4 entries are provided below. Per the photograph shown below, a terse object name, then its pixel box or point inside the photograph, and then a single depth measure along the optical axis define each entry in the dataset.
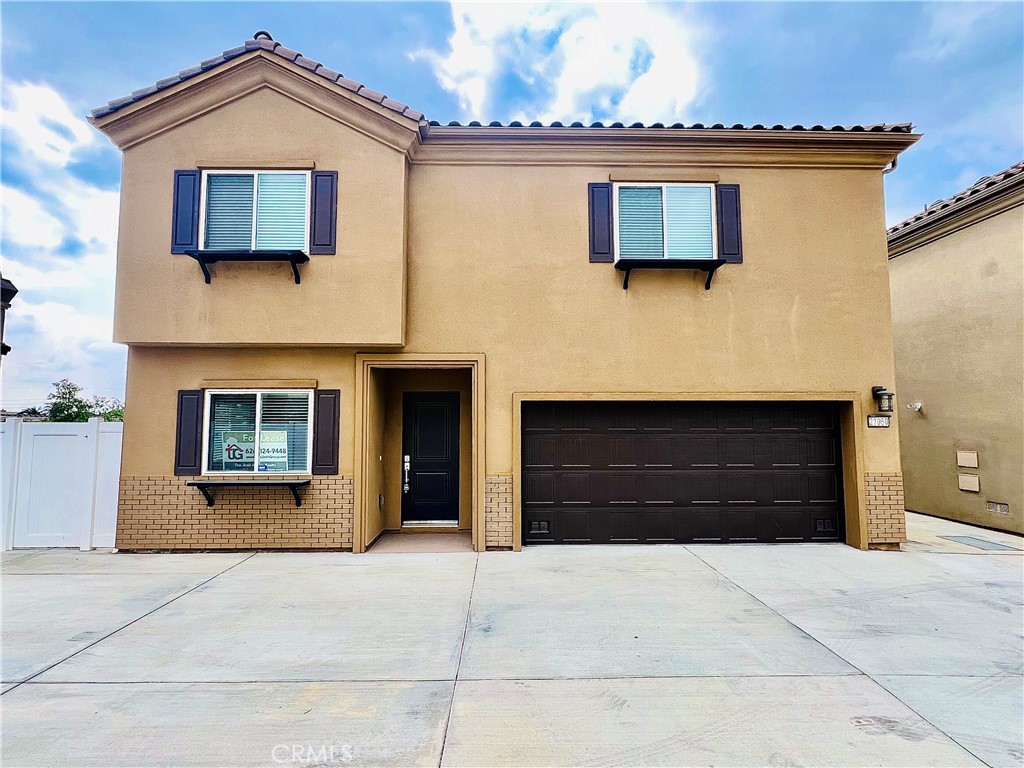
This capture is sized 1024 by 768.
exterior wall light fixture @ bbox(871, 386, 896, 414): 7.27
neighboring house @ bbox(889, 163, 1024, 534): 8.27
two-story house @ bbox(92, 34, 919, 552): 6.91
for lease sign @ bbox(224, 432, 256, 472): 7.06
